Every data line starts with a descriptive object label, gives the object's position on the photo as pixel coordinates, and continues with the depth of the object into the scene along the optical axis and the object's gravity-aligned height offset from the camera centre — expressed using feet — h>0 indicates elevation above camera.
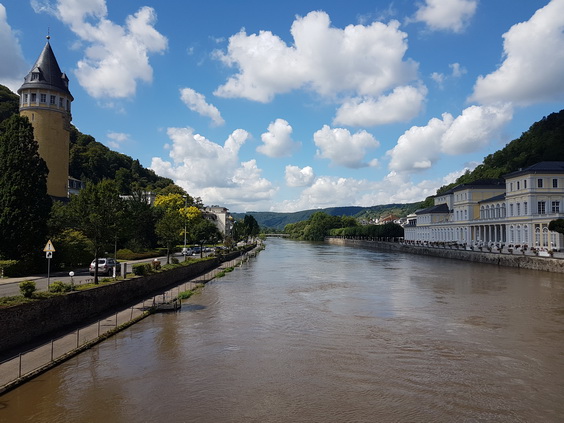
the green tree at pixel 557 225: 191.83 +1.86
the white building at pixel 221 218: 504.10 +15.34
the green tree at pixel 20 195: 116.88 +10.03
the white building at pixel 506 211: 230.89 +12.31
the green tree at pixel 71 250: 131.64 -5.75
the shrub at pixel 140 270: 109.50 -9.86
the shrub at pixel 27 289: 64.18 -8.41
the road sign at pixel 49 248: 75.54 -2.87
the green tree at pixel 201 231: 257.55 -0.19
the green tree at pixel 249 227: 549.70 +4.73
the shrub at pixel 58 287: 72.11 -9.31
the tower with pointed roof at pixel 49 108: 209.97 +59.77
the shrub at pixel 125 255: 188.16 -10.36
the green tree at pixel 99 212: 96.02 +4.19
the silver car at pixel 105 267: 122.72 -10.18
